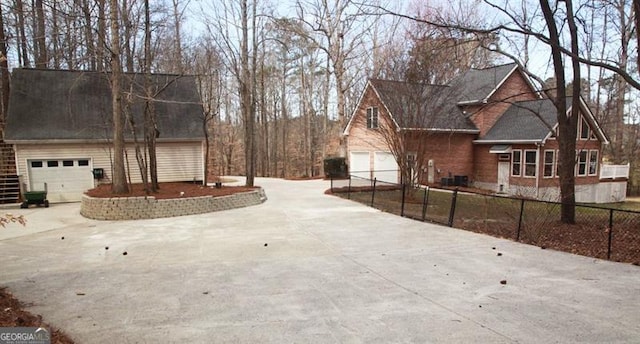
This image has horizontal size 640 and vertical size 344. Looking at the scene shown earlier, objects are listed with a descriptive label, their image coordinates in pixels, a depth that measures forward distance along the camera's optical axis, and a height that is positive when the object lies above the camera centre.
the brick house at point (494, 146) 21.30 -0.33
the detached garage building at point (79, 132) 16.42 +0.58
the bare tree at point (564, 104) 10.16 +0.99
